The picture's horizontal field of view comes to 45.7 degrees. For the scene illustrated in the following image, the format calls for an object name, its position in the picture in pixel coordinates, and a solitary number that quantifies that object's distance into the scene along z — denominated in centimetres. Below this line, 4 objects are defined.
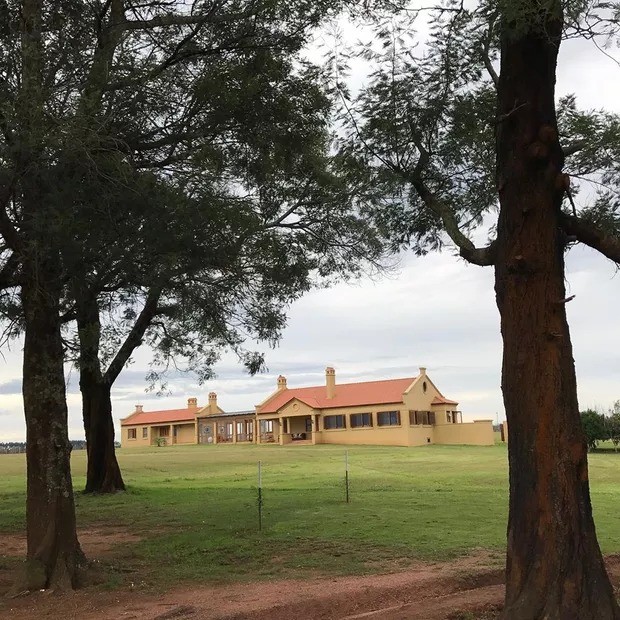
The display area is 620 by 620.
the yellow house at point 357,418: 5291
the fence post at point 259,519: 1399
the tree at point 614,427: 4400
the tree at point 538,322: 593
